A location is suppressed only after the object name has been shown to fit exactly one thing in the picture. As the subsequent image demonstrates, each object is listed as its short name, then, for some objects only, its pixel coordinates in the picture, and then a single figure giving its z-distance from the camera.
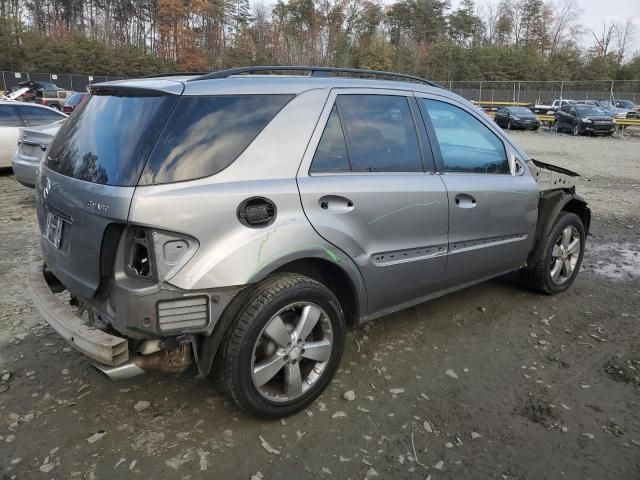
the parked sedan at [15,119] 9.75
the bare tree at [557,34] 77.54
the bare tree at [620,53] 71.06
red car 21.20
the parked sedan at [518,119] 28.14
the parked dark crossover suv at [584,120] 24.59
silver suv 2.33
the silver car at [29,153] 7.27
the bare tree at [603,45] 75.06
